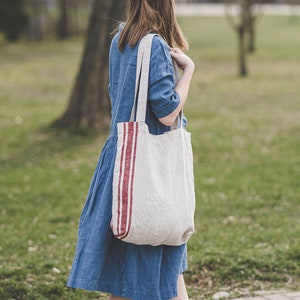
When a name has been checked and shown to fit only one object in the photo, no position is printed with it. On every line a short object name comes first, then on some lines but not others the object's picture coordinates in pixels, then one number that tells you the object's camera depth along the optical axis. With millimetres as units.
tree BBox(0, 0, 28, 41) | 30438
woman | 3303
